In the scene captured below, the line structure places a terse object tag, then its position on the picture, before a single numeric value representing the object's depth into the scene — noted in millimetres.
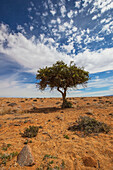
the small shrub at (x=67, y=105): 15453
